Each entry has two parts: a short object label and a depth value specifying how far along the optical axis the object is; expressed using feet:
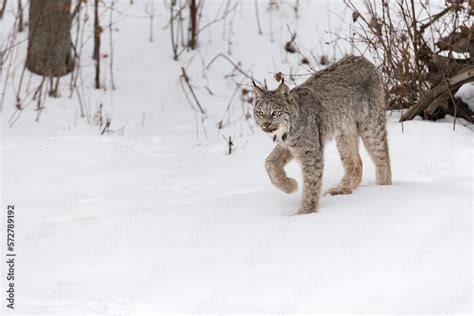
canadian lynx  35.37
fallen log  45.70
